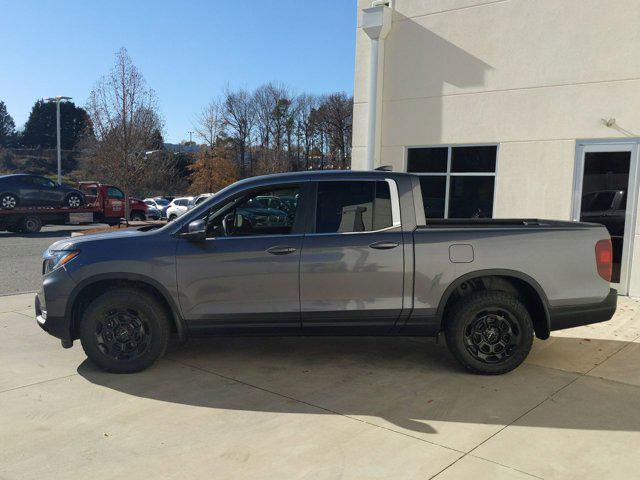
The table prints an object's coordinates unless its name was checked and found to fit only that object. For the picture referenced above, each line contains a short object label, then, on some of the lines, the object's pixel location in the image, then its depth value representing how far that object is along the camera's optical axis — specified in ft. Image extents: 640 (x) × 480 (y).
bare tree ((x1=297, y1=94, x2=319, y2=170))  220.84
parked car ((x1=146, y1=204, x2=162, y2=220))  115.85
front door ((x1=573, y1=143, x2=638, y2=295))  27.14
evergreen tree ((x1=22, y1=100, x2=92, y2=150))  280.10
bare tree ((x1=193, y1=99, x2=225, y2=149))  155.84
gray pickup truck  16.05
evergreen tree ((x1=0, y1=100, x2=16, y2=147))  282.36
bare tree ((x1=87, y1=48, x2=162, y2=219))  68.33
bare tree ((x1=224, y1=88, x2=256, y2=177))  206.31
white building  27.32
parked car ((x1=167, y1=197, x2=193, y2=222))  100.42
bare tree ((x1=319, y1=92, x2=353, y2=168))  211.00
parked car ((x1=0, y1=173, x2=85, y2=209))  63.62
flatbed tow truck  64.85
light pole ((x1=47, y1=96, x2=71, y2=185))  106.32
